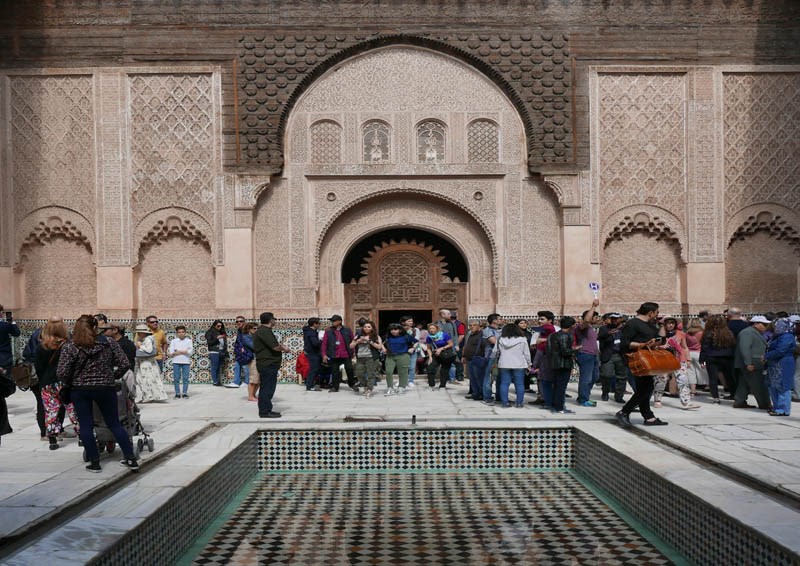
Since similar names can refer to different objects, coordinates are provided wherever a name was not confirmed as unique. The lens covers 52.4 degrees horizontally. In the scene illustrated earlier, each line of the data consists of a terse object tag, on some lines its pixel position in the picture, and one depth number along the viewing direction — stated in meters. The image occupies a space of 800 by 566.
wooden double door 11.90
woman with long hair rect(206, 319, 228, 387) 10.73
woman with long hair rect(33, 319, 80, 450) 5.76
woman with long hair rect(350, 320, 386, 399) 9.46
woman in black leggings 4.88
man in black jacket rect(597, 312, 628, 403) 8.38
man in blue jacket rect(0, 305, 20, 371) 7.94
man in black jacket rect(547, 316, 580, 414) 7.40
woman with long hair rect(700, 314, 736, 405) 8.08
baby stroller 5.25
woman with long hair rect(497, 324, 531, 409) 7.94
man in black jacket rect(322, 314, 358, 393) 9.95
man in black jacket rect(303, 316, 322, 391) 10.17
